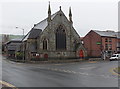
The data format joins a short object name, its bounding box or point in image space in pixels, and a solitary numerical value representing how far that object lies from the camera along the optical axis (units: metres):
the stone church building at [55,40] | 31.86
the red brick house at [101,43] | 36.93
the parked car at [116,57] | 30.81
